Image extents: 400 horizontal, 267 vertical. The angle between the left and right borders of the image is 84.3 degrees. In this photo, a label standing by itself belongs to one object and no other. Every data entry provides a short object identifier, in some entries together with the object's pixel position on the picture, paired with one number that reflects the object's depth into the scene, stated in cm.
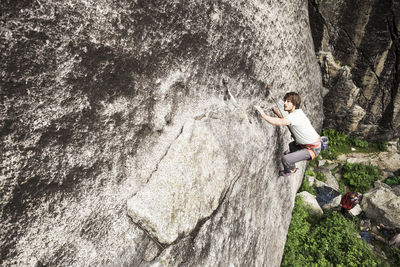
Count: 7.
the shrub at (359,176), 1020
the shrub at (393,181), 1028
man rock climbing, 441
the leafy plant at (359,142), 1168
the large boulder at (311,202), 851
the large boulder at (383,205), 872
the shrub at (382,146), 1158
